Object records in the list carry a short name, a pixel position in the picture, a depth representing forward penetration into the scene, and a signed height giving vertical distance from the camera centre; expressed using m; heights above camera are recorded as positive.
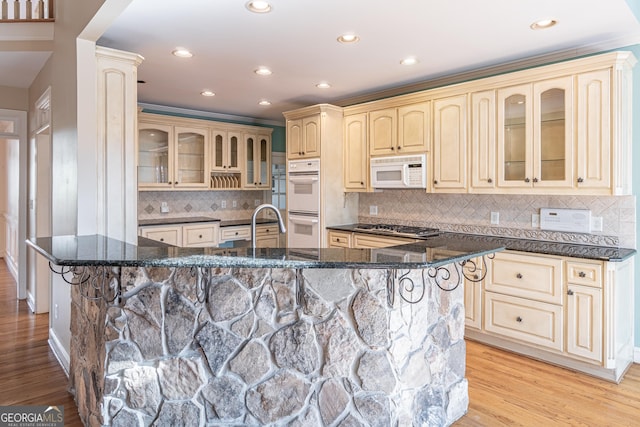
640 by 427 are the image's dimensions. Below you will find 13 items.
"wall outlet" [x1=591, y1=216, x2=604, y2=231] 3.43 -0.11
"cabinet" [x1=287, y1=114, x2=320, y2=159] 5.07 +0.93
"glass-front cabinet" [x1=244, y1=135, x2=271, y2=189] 6.32 +0.76
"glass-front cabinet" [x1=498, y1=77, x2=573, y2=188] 3.35 +0.65
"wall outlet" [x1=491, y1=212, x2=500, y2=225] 4.07 -0.08
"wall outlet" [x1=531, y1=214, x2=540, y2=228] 3.80 -0.10
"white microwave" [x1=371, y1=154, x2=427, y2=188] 4.34 +0.42
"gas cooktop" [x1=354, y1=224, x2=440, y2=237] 4.33 -0.22
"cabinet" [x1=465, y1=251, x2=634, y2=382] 3.04 -0.81
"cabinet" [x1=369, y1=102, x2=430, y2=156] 4.34 +0.89
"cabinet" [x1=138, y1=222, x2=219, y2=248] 5.17 -0.31
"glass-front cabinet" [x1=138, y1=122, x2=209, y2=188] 5.39 +0.73
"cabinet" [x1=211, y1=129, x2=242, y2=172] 5.91 +0.87
